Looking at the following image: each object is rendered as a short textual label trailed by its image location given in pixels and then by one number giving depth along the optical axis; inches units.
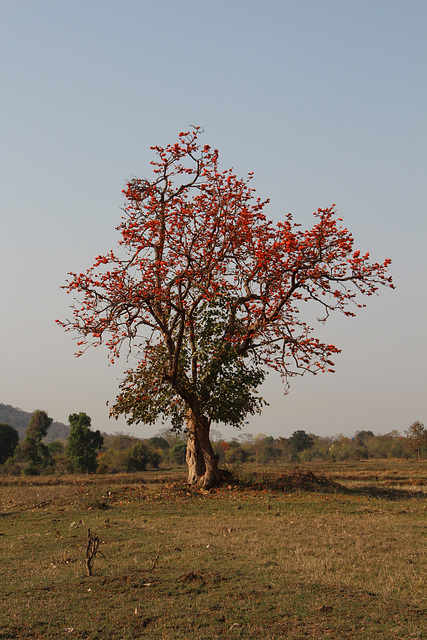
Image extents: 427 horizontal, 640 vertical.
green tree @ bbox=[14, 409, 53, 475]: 2097.8
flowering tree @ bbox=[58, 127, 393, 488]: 782.5
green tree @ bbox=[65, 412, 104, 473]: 1967.3
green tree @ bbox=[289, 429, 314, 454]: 3245.6
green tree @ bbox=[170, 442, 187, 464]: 2778.1
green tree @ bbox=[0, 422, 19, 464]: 2250.2
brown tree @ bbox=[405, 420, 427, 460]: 2704.2
